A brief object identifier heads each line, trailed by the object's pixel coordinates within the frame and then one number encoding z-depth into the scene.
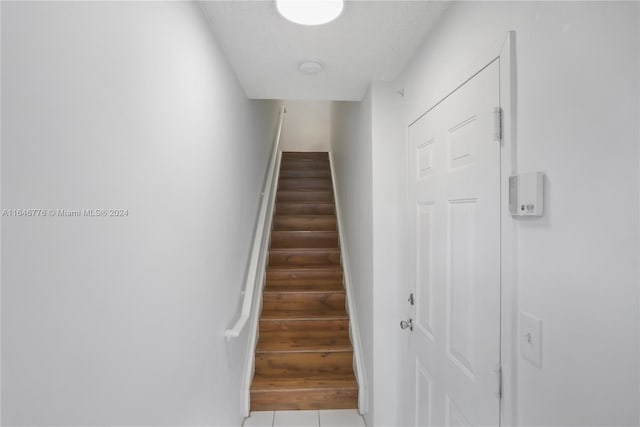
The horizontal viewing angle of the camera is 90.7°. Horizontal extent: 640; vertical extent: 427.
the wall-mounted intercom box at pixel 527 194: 0.76
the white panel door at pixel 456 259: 0.96
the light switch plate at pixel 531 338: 0.78
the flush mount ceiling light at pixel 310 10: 1.14
